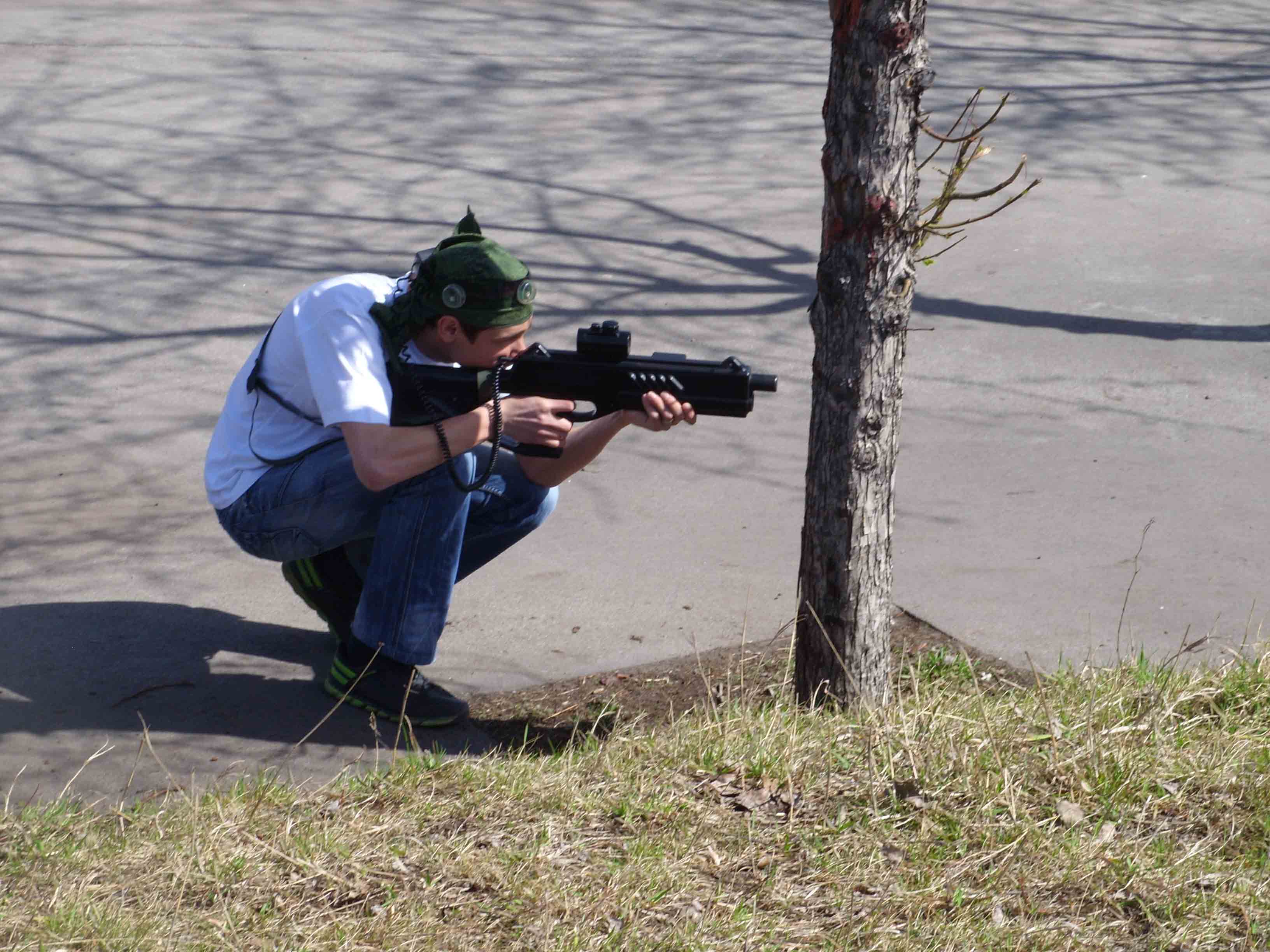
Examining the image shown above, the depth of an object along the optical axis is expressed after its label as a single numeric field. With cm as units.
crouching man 691
